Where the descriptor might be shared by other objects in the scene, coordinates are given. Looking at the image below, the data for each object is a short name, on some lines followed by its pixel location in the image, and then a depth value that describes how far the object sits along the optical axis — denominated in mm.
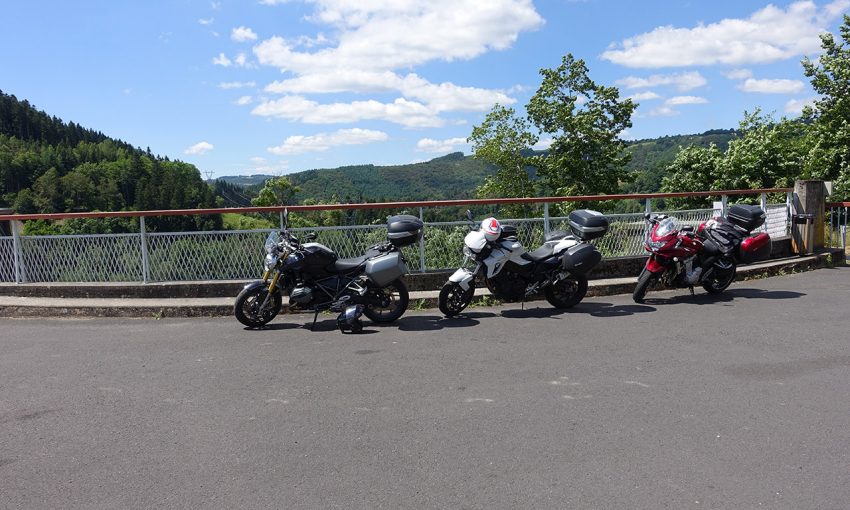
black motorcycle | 7445
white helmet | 7895
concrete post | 11680
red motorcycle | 8539
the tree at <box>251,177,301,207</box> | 57122
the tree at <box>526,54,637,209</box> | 38906
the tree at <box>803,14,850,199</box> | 31031
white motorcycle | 7898
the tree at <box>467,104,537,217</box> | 44562
